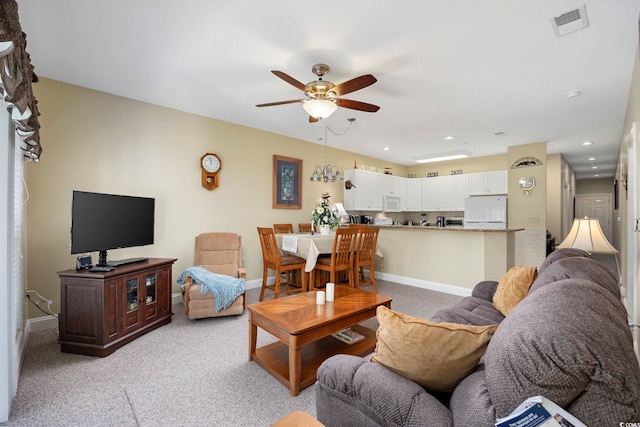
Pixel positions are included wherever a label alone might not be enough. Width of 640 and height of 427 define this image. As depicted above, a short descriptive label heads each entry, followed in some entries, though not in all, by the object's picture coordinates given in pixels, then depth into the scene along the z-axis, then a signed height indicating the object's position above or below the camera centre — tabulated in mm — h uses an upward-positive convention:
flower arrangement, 4605 -6
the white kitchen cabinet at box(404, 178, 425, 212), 7691 +512
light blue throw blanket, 3225 -784
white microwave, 7115 +292
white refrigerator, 6070 +53
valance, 1214 +679
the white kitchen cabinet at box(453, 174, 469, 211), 6941 +578
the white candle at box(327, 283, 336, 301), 2648 -695
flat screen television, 2598 -74
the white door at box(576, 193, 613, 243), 10095 +226
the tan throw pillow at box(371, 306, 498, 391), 1053 -488
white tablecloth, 3941 -428
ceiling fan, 2539 +1109
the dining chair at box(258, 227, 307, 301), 3891 -636
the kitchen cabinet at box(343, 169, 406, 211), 6363 +572
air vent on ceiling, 2041 +1381
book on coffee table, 2539 -1071
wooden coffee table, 2006 -839
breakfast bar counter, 4113 -628
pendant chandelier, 4668 +626
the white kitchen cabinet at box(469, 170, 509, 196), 6395 +701
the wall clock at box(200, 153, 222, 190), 4258 +663
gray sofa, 671 -404
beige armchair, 3586 -536
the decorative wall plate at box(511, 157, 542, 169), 5570 +997
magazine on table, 654 -455
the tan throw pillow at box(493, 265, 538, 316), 2053 -525
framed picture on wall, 5176 +578
